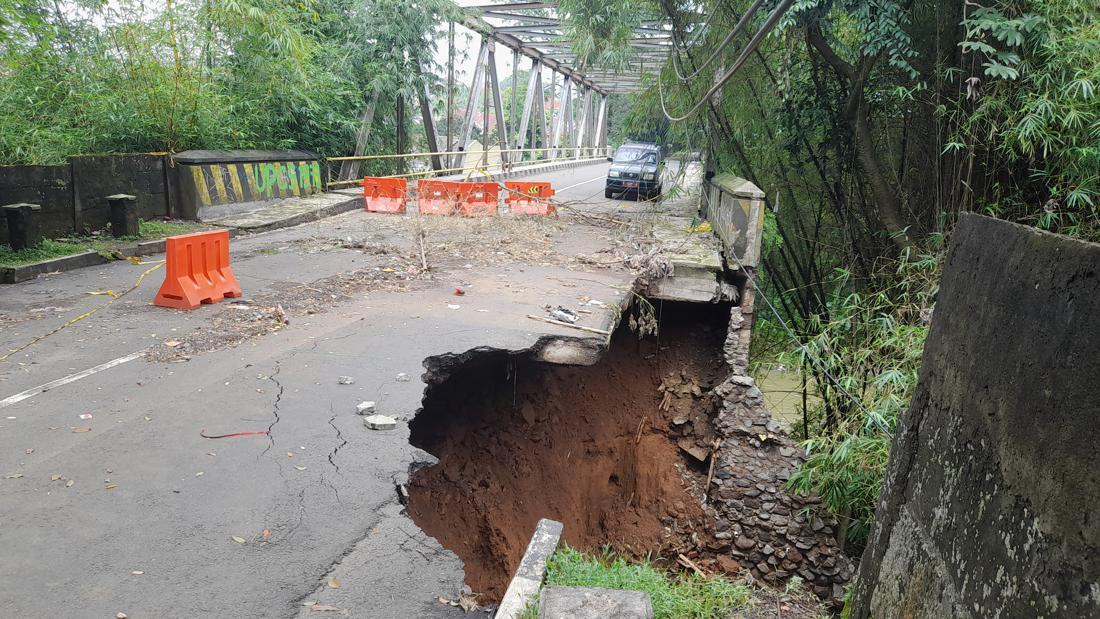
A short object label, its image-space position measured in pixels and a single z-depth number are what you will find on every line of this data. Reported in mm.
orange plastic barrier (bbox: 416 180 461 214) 15535
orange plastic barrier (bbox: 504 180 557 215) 15797
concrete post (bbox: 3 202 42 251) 9406
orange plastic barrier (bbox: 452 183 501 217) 15430
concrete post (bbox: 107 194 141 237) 10977
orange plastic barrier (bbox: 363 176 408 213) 16297
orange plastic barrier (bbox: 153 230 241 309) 7805
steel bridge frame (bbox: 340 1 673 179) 19016
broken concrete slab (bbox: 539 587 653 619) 3141
